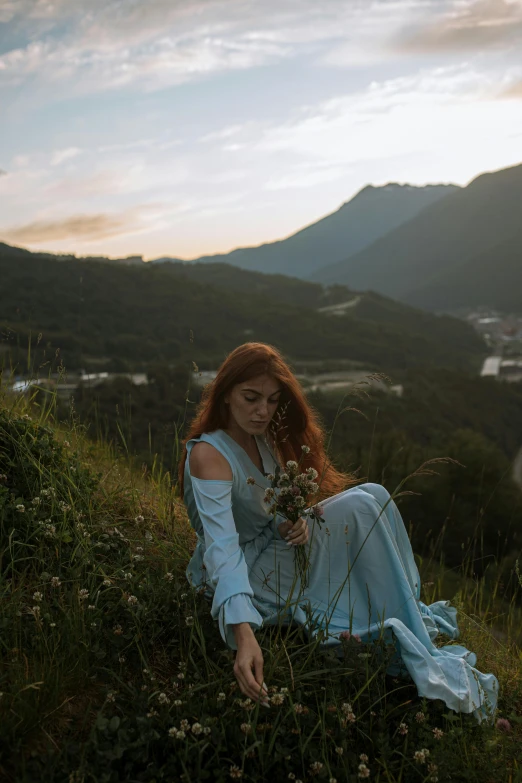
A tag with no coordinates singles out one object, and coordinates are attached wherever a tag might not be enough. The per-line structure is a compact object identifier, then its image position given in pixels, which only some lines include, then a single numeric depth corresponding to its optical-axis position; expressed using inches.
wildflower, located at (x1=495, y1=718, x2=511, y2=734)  92.4
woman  93.8
